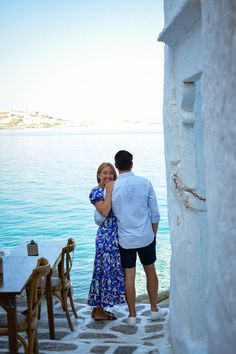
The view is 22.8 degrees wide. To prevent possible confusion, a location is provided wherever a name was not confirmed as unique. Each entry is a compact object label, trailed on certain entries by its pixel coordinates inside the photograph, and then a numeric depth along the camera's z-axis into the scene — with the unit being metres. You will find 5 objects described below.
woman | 5.49
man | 5.35
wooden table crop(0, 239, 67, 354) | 4.12
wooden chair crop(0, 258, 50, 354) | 4.35
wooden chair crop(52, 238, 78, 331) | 5.56
